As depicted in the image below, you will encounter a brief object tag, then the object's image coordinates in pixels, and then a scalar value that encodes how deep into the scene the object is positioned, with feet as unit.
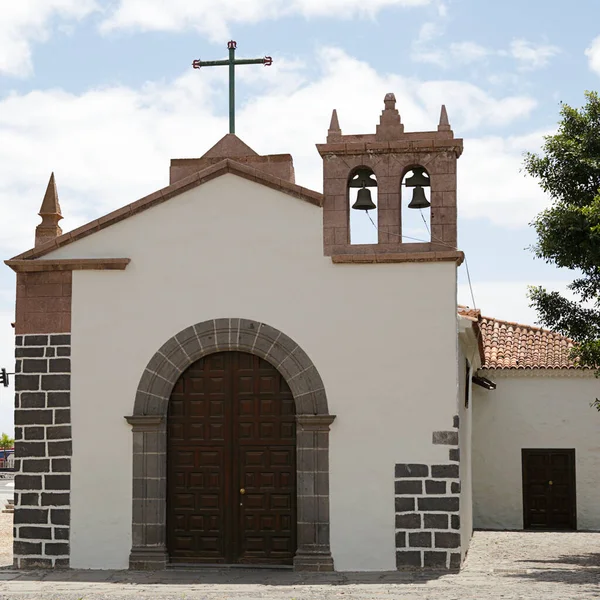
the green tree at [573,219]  44.88
